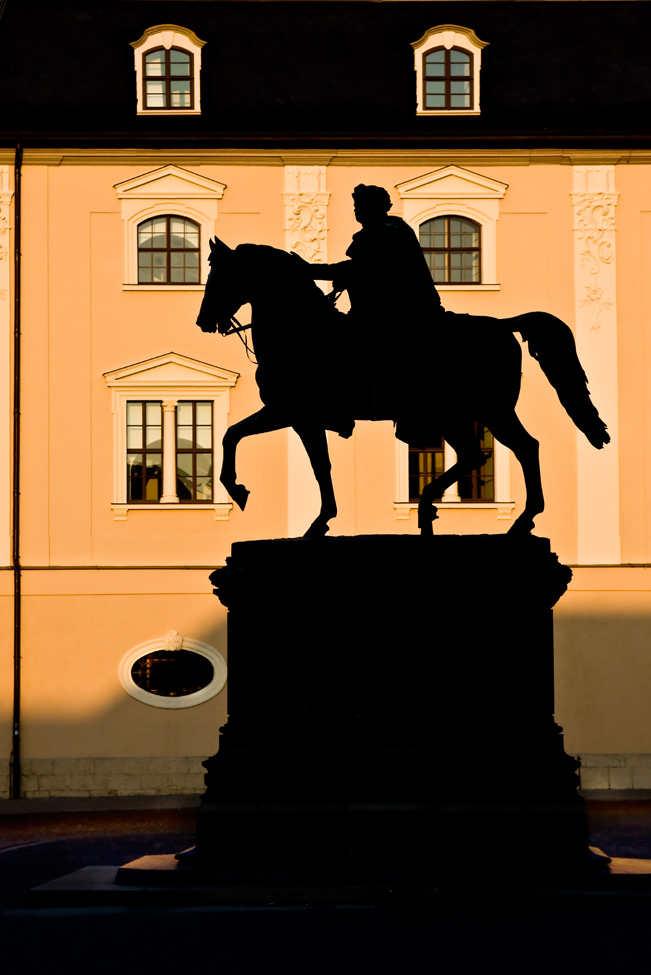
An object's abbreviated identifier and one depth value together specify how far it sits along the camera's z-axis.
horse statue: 17.84
